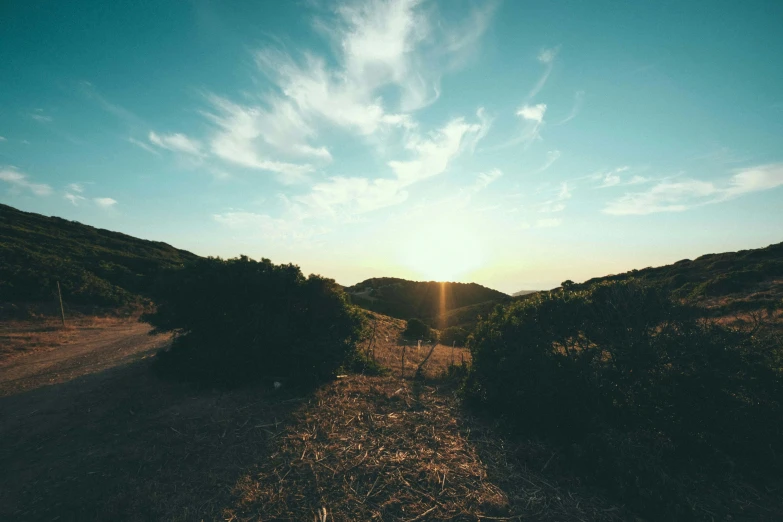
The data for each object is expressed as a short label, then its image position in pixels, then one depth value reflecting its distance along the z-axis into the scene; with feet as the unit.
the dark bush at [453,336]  74.74
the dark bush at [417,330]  73.87
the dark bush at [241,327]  31.96
